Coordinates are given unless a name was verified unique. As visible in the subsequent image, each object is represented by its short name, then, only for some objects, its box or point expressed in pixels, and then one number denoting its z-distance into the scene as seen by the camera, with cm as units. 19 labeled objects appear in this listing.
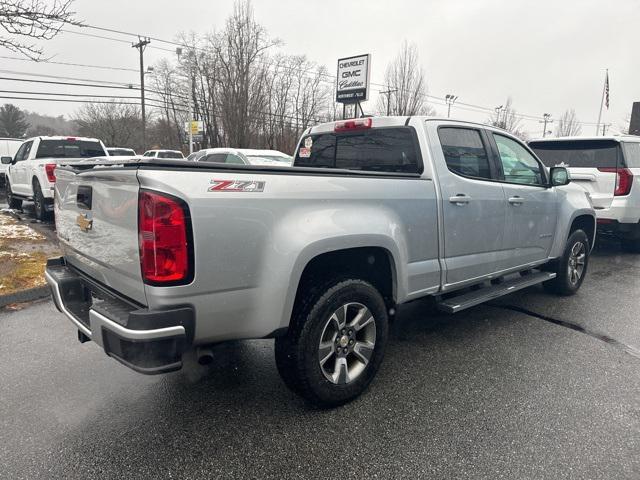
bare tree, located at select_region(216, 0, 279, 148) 2634
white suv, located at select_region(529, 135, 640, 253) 696
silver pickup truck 207
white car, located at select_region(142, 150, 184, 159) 2119
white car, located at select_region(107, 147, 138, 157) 2431
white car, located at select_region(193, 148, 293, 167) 1226
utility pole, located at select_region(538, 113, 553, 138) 6889
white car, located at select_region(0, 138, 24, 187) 1747
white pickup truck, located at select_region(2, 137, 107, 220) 930
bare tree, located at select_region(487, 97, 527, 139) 4812
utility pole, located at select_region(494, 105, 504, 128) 4881
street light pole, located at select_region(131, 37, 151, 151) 3380
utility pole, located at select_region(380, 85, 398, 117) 3108
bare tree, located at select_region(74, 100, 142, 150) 4546
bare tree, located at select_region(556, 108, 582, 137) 6028
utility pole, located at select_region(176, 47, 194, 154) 2750
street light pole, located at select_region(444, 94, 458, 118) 4841
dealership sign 1866
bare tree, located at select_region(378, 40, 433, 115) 3136
